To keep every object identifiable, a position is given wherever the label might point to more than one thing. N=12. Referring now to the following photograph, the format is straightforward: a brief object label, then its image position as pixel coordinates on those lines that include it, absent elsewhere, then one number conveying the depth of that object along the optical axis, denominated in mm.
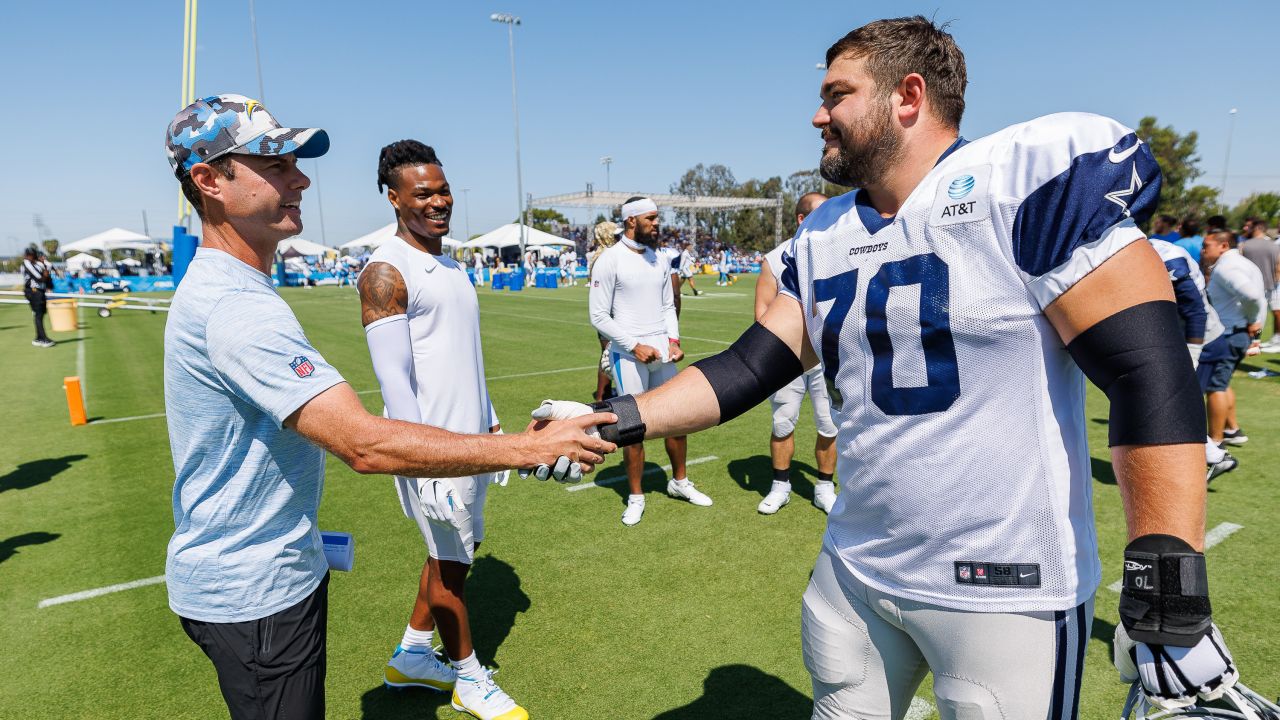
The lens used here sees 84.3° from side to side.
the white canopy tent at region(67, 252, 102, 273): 49500
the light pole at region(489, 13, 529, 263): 41219
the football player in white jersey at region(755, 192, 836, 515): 5699
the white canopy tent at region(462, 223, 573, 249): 47962
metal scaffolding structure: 53375
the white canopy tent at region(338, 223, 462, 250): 42350
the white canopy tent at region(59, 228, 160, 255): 39500
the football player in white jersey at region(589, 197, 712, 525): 5828
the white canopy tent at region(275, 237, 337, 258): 55425
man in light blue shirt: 1823
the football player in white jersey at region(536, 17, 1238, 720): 1461
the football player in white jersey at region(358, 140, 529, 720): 3092
